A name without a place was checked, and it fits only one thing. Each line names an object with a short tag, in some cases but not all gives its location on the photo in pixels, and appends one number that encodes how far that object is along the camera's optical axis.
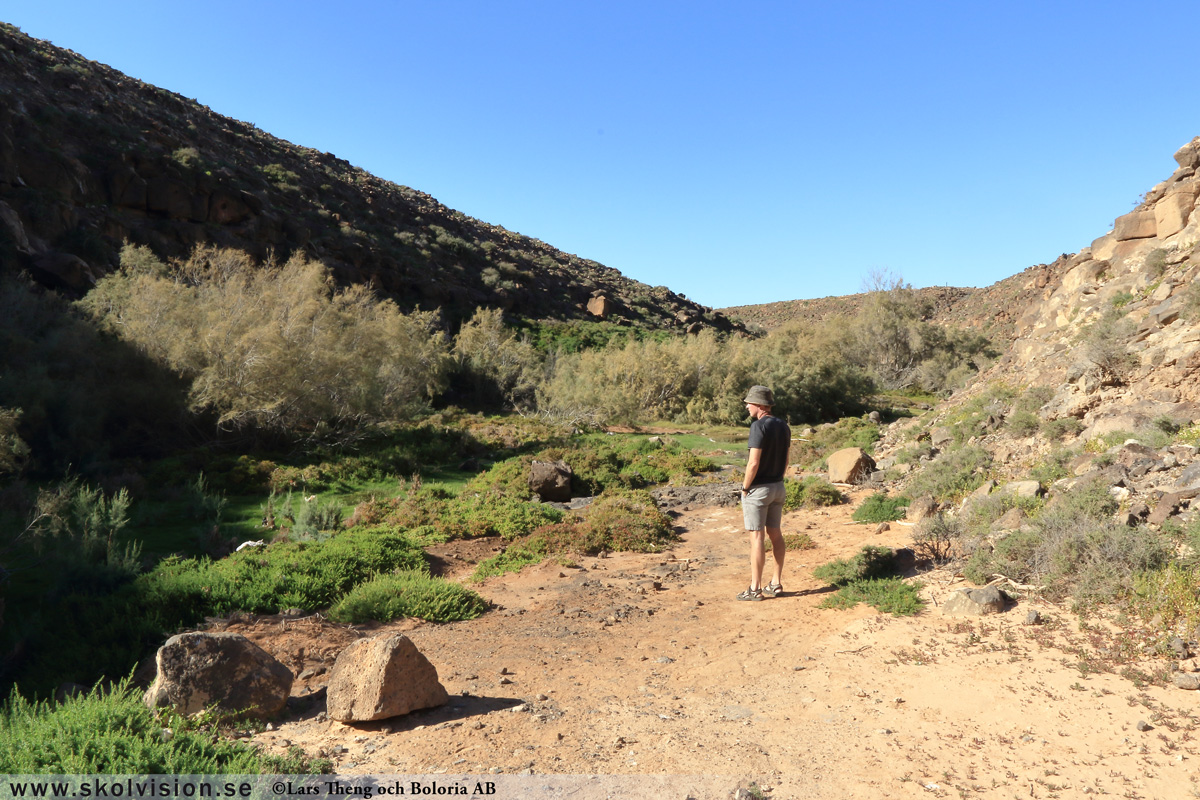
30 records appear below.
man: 6.23
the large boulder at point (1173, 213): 11.40
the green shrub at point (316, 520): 9.35
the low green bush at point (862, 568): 6.69
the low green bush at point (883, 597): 5.79
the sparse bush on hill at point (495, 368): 27.58
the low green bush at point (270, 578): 6.20
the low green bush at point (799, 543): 8.46
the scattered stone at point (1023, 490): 7.42
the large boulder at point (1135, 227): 12.29
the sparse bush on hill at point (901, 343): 36.38
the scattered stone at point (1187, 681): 3.96
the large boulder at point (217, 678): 3.89
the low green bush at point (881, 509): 9.34
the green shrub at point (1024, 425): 9.80
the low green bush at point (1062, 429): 9.04
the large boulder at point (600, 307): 46.66
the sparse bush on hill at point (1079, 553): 5.21
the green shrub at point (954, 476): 9.26
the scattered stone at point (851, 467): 12.14
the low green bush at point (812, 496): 10.81
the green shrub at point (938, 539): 7.03
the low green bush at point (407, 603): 6.33
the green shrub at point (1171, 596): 4.61
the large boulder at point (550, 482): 12.09
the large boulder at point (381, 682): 3.92
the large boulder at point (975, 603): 5.50
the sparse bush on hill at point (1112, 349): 9.46
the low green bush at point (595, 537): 8.49
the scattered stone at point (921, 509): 8.87
